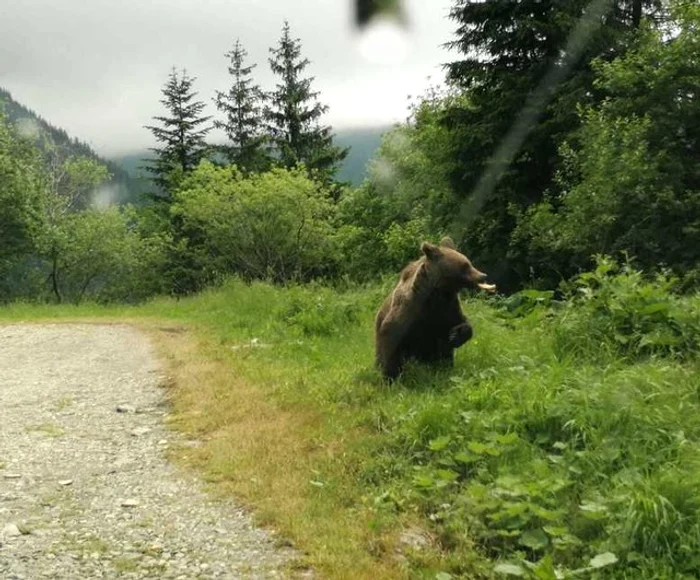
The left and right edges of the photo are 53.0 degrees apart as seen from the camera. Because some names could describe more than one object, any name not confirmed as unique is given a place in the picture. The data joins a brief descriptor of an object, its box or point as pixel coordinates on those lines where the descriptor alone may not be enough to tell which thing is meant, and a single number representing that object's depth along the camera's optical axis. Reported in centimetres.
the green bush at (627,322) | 607
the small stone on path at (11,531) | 428
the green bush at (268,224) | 2366
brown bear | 670
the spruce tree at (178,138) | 4450
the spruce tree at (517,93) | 1514
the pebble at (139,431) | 669
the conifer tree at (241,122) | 4316
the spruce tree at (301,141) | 3672
